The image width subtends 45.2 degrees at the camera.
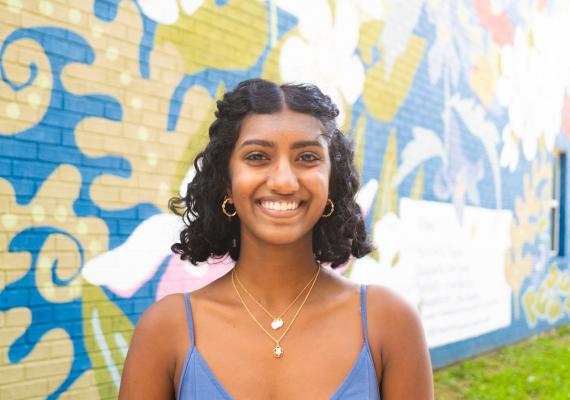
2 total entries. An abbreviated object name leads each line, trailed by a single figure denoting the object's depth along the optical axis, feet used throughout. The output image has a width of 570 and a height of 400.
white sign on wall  22.90
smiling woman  6.18
